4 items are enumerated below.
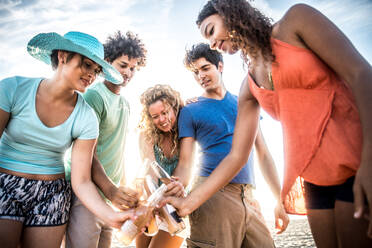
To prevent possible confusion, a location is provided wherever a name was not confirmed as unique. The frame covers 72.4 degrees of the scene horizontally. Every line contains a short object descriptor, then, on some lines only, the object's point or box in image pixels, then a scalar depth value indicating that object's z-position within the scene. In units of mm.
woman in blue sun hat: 2113
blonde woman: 3176
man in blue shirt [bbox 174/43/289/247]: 2572
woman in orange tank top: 1169
